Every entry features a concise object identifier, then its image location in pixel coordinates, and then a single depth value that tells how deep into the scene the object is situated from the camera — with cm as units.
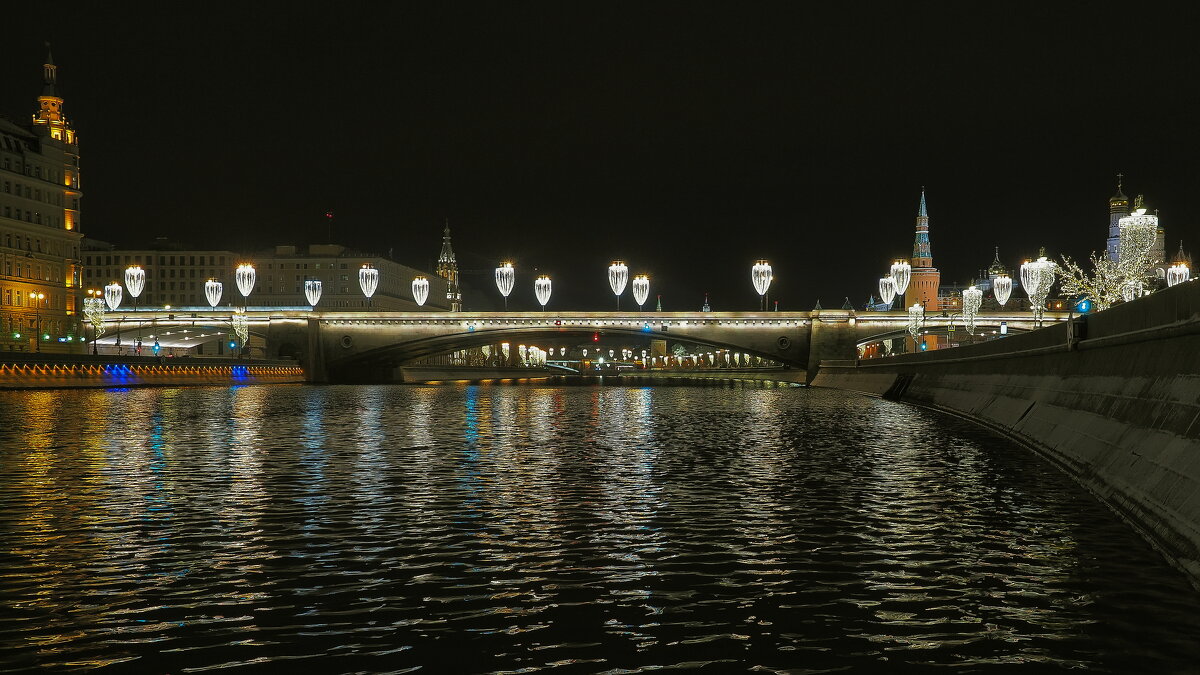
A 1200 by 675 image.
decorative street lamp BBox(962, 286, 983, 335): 12441
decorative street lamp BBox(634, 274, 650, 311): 15112
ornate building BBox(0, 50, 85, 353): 13262
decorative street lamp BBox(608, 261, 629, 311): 14562
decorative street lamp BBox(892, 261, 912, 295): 13412
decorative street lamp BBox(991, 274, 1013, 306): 15350
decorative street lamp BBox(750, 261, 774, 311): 14175
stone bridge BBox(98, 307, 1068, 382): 13650
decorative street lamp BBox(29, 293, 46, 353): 13600
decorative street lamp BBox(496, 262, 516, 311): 14438
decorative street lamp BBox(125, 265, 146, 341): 14588
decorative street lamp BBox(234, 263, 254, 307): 14062
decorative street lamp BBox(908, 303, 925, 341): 12550
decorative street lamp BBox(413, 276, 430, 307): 14973
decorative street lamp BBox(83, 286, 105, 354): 12455
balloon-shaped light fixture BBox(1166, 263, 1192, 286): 10850
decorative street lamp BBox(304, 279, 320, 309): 15300
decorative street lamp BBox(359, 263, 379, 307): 14449
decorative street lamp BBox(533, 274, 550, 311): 14925
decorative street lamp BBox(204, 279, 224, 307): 15275
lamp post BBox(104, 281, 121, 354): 15889
